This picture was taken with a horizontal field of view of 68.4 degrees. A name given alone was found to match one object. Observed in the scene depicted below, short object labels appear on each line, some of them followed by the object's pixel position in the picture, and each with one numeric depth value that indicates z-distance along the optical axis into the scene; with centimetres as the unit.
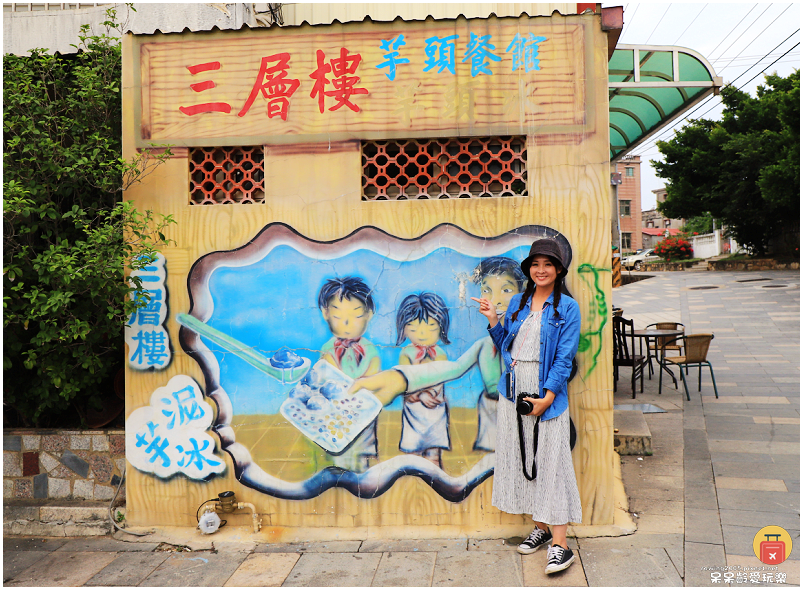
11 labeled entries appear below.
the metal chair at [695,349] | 719
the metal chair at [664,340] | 766
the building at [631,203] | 5122
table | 723
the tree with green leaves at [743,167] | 2073
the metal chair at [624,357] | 727
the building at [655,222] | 6600
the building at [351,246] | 411
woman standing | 364
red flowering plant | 3225
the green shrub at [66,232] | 402
